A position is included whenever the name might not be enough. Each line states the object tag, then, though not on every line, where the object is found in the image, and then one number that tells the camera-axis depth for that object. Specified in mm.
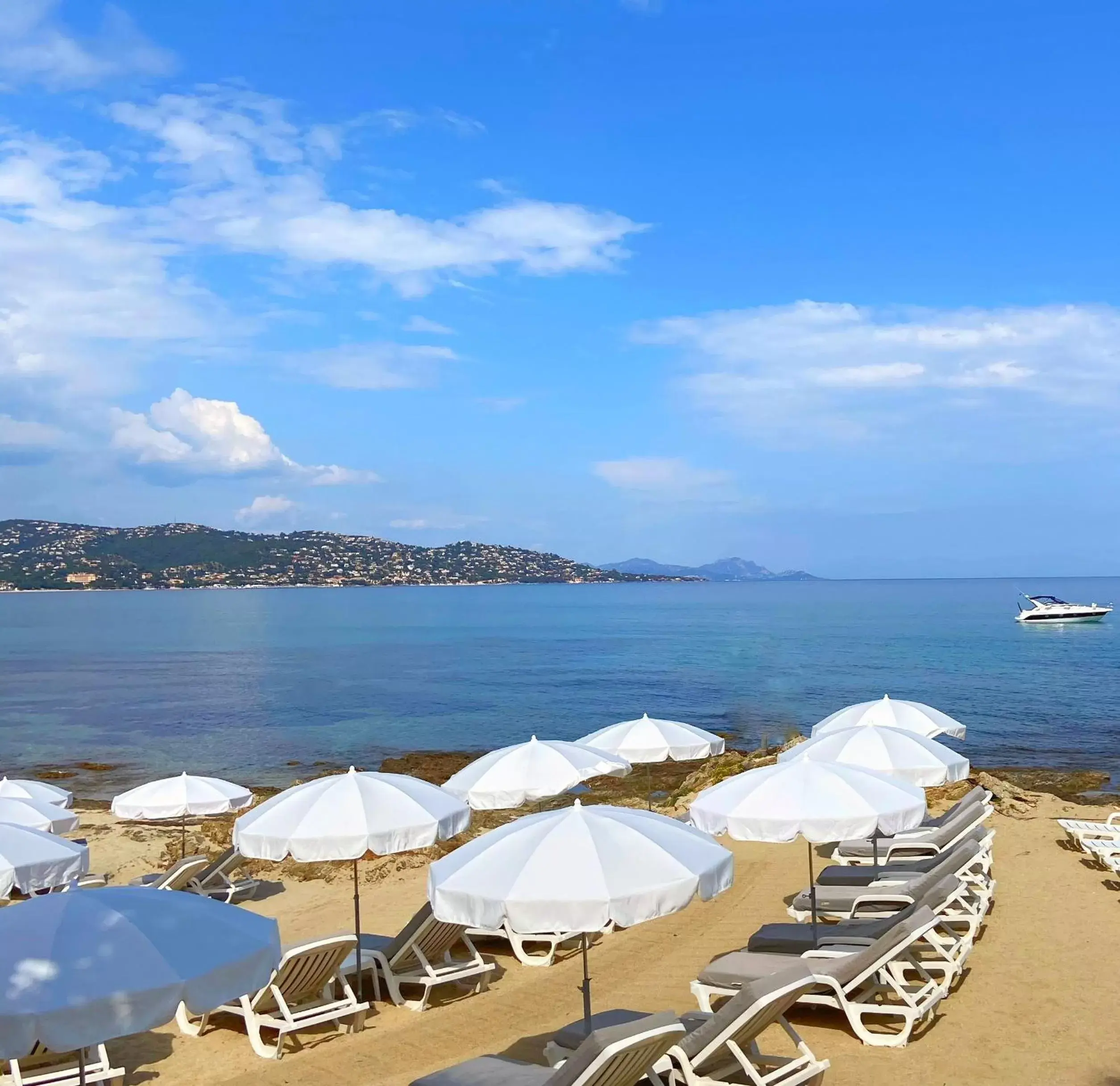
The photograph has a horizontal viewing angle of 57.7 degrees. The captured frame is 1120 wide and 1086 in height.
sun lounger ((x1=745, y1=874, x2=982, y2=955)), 8227
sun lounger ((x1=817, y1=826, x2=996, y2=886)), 10562
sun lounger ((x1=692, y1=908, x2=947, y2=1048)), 7164
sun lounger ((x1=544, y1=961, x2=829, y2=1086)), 5984
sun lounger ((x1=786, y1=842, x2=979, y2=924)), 9250
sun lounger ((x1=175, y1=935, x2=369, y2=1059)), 7719
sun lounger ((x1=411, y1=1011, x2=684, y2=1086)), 5051
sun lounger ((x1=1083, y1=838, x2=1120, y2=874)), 11359
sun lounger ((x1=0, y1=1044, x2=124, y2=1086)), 7066
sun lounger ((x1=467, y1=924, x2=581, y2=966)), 9594
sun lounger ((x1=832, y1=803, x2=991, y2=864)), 11375
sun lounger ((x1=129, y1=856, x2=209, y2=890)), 12086
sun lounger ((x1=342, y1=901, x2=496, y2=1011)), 8594
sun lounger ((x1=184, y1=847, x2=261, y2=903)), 13062
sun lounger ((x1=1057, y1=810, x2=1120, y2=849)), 12586
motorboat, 88312
